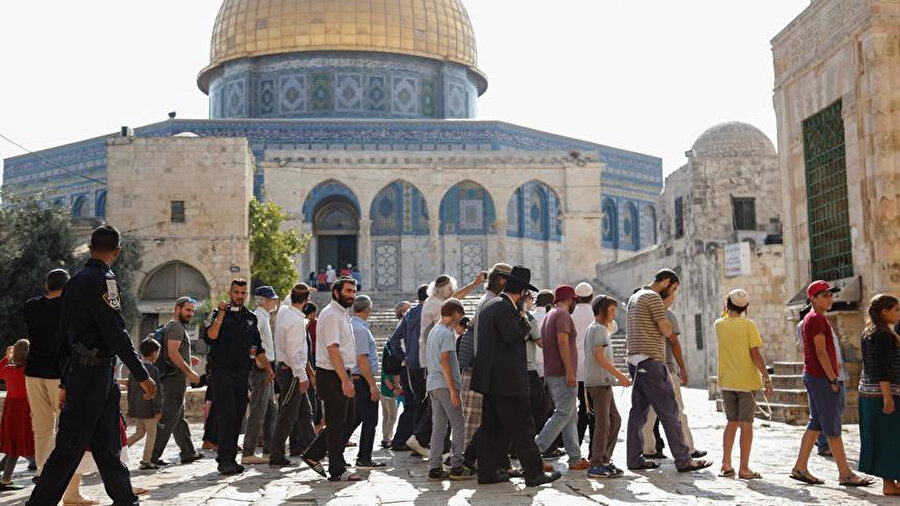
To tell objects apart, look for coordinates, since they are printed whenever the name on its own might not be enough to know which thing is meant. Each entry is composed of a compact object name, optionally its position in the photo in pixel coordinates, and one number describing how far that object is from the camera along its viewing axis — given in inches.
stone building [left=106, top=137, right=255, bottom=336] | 877.2
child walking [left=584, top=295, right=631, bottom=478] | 277.3
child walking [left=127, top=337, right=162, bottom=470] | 317.1
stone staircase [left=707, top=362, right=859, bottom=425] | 436.8
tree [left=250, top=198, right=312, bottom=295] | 929.5
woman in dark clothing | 241.0
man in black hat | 256.8
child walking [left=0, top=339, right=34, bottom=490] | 292.7
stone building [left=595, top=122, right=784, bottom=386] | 786.8
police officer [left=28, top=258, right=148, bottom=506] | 205.9
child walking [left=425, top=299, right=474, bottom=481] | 275.0
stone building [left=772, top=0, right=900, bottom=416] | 426.6
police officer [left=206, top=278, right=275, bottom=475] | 297.9
